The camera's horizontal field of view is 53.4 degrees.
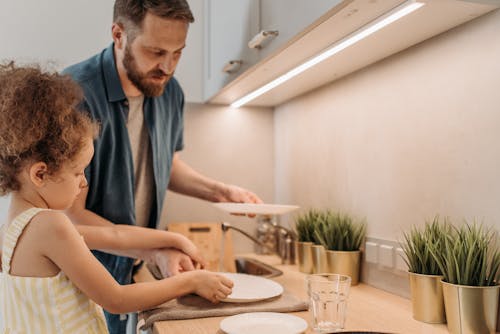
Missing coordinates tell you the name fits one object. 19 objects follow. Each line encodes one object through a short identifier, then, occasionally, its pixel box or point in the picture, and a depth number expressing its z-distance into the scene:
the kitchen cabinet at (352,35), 0.91
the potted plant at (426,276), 0.96
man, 1.29
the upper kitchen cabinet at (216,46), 1.45
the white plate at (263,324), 0.87
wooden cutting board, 1.84
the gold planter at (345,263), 1.32
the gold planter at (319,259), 1.37
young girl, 0.90
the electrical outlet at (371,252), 1.28
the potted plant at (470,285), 0.85
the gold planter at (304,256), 1.47
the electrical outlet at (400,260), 1.17
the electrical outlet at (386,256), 1.22
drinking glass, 0.92
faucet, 1.69
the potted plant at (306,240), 1.47
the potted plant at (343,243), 1.32
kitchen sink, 1.48
